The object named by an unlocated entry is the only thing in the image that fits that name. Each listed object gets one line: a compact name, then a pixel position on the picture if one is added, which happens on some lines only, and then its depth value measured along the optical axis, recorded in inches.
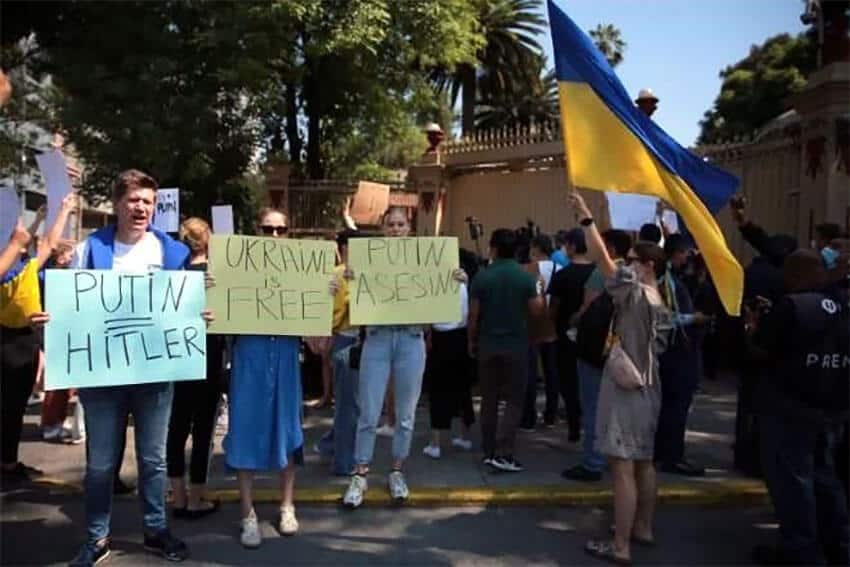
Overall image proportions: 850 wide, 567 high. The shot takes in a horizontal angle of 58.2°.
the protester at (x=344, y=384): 208.2
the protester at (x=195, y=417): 183.9
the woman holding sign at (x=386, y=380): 194.7
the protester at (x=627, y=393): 165.9
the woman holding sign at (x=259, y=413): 174.9
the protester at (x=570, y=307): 250.8
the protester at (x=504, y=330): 223.1
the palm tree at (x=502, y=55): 1206.9
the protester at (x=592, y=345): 197.9
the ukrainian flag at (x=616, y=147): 171.2
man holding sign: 153.6
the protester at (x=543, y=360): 279.1
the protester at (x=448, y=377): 244.1
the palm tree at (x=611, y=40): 1453.0
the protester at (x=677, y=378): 224.8
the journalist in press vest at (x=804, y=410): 159.8
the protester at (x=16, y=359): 192.2
